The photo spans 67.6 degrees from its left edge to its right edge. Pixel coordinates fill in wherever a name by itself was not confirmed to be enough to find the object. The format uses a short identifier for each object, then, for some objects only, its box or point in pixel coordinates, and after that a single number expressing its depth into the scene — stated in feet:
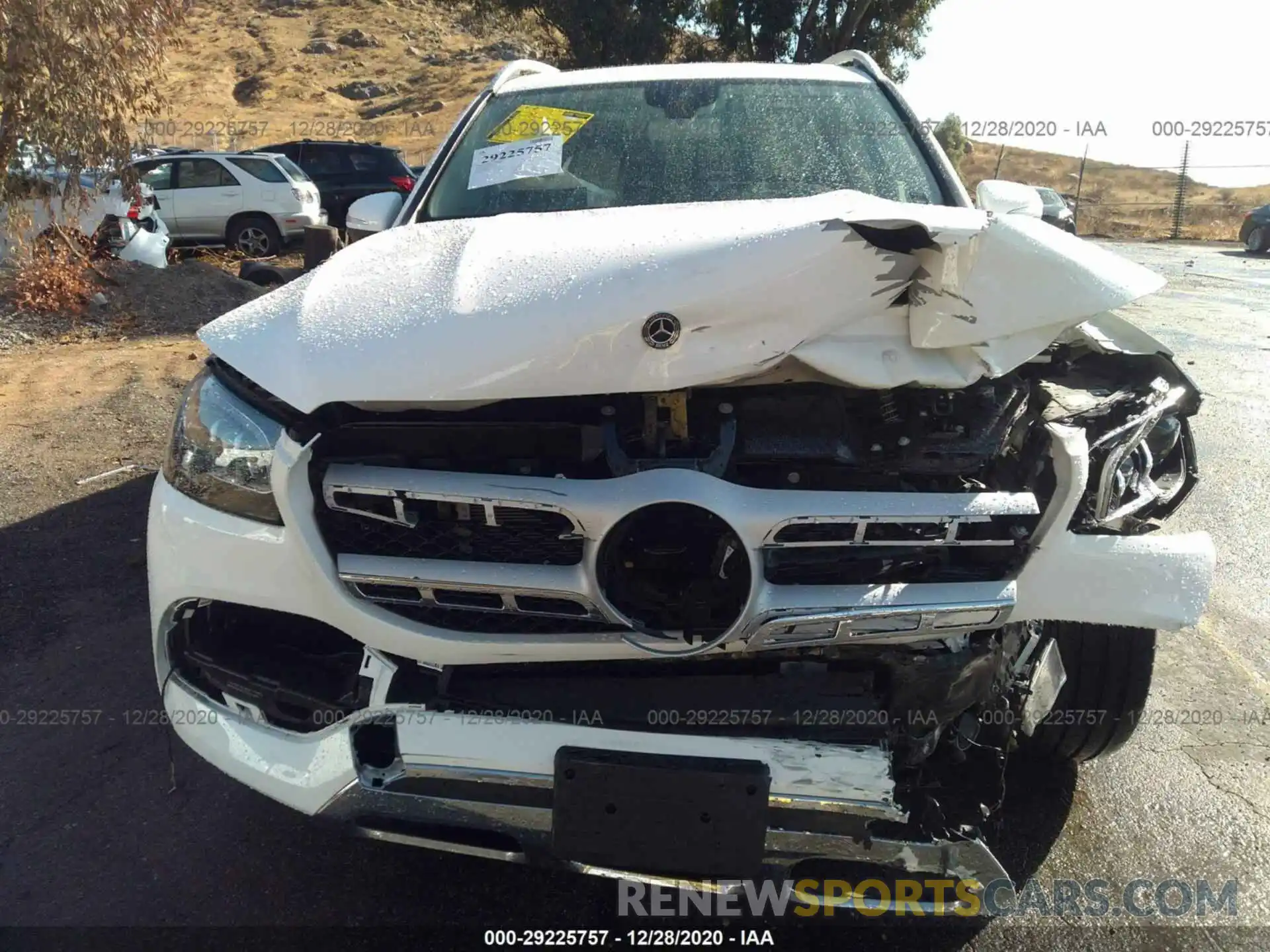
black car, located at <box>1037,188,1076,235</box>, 57.36
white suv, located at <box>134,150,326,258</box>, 42.22
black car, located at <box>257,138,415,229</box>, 51.93
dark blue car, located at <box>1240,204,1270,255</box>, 64.49
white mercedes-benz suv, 5.84
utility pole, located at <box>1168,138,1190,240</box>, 85.77
